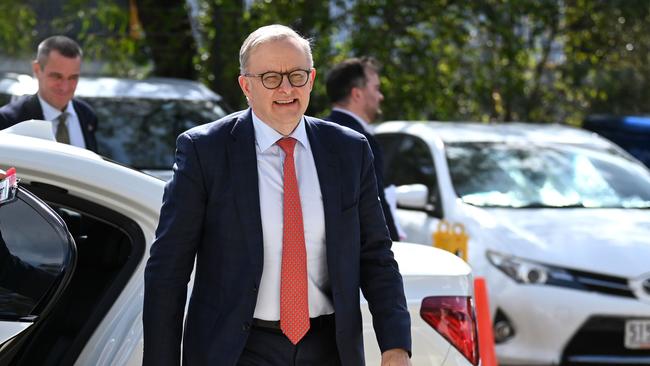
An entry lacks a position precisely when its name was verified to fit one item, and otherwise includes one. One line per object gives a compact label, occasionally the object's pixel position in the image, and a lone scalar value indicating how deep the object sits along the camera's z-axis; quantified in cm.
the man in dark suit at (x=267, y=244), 498
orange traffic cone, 969
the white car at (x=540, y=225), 1083
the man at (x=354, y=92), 984
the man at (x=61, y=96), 948
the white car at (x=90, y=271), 517
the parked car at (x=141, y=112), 1195
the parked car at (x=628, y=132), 2033
